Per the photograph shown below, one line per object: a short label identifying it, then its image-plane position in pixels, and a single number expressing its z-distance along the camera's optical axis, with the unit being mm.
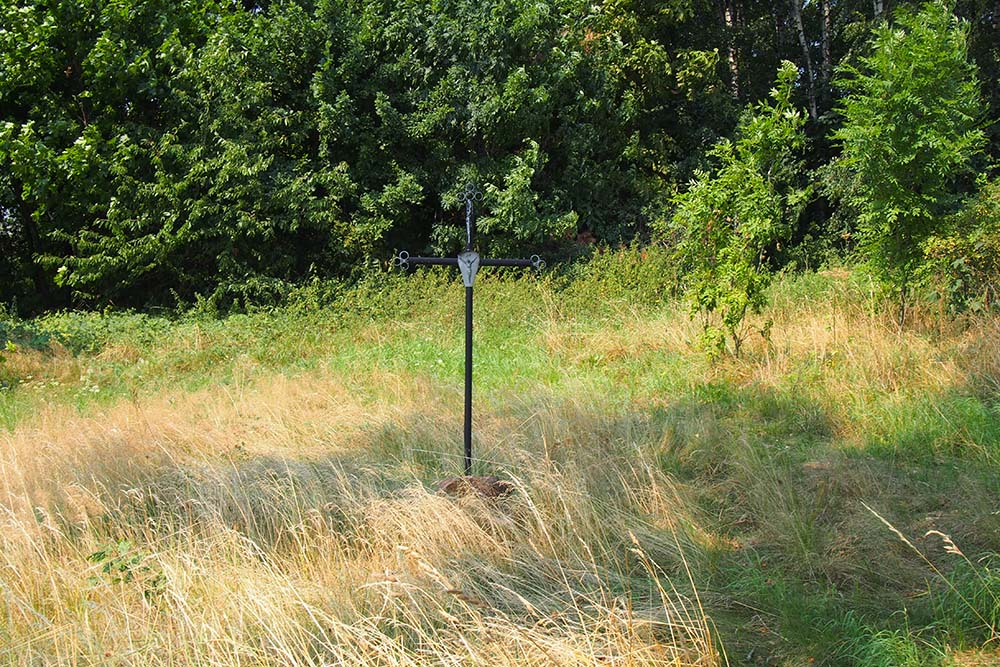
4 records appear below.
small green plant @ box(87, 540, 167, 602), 3365
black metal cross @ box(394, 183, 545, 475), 4641
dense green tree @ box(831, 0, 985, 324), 7855
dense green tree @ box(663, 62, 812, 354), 7430
